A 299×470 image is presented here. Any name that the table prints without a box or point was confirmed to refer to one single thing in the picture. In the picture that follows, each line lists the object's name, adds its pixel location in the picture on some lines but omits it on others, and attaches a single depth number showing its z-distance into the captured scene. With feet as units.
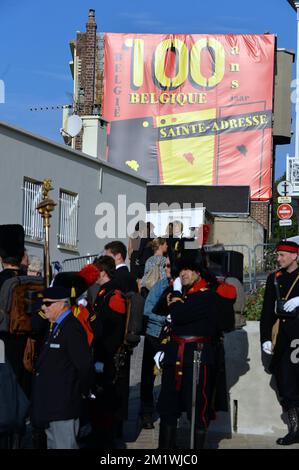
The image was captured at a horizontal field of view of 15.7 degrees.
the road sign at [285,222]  121.58
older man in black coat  26.86
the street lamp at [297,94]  149.21
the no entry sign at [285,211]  126.11
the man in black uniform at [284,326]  34.83
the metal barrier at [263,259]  72.49
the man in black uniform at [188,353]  31.19
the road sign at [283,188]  134.42
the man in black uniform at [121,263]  36.27
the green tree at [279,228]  194.49
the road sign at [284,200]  133.80
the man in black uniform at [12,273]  30.95
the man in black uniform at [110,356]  32.22
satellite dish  100.99
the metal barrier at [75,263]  82.52
